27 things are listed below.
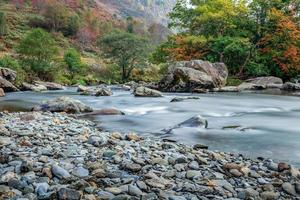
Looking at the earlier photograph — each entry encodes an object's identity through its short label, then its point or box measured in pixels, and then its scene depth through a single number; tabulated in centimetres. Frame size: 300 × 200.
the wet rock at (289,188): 498
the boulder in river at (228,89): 2556
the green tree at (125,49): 3969
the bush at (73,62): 3831
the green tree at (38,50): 3169
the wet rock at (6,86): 2317
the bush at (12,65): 2800
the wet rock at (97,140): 697
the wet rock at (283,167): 585
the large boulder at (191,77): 2592
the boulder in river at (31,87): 2558
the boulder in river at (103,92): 2106
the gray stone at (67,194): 435
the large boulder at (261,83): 2726
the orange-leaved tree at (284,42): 3134
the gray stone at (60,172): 505
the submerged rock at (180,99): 1758
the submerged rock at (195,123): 976
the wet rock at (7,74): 2517
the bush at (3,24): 5332
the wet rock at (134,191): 464
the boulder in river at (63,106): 1284
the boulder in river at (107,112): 1257
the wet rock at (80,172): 518
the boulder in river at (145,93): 1994
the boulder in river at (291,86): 2665
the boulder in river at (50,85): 2783
